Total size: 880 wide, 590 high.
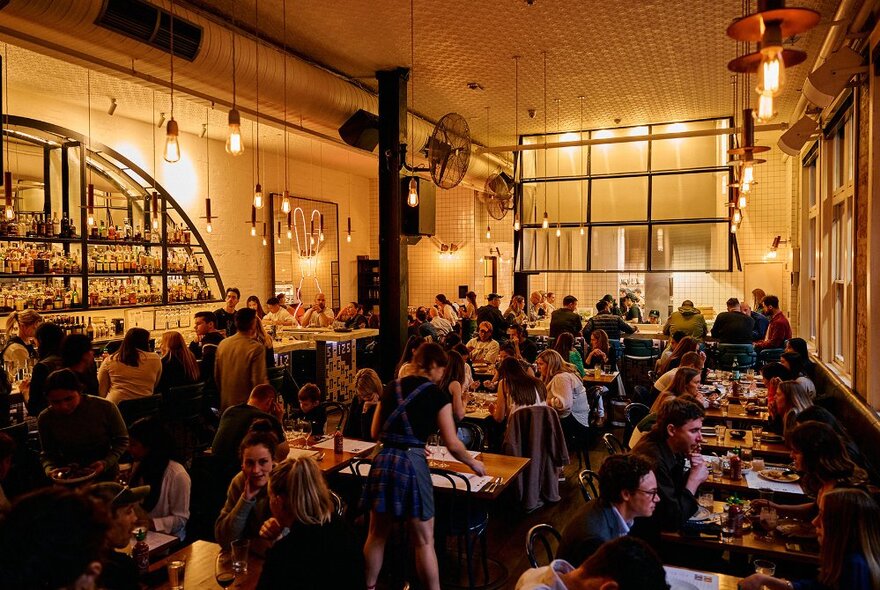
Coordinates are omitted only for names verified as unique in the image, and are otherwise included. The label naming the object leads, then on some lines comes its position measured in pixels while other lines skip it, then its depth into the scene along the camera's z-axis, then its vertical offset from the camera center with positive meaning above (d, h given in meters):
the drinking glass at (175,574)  2.73 -1.16
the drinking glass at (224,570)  2.69 -1.15
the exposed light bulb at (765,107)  2.03 +0.55
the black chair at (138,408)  5.60 -1.01
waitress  3.66 -0.97
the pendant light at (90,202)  7.93 +1.04
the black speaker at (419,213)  7.97 +0.90
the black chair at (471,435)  5.13 -1.14
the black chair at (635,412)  5.79 -1.08
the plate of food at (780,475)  4.09 -1.16
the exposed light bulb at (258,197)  7.31 +1.02
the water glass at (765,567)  2.78 -1.16
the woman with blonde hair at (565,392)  6.17 -0.96
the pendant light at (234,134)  3.97 +0.92
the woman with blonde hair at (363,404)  5.40 -0.95
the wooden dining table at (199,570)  2.81 -1.22
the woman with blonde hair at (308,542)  2.48 -0.96
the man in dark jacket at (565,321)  10.34 -0.51
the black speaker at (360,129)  8.03 +1.92
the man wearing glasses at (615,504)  2.70 -0.91
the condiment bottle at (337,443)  4.81 -1.11
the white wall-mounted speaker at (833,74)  5.32 +1.72
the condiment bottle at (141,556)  2.90 -1.15
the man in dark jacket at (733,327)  9.62 -0.58
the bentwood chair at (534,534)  2.98 -1.13
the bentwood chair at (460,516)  4.02 -1.44
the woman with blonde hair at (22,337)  6.23 -0.47
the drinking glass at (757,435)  4.96 -1.12
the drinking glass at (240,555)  2.80 -1.12
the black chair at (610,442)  4.34 -1.03
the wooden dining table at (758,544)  3.09 -1.22
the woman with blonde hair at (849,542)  2.43 -0.94
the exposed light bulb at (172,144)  3.89 +0.85
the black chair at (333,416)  8.53 -1.77
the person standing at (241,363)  6.01 -0.66
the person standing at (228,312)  10.53 -0.37
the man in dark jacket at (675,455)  3.38 -0.90
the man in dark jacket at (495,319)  10.17 -0.47
